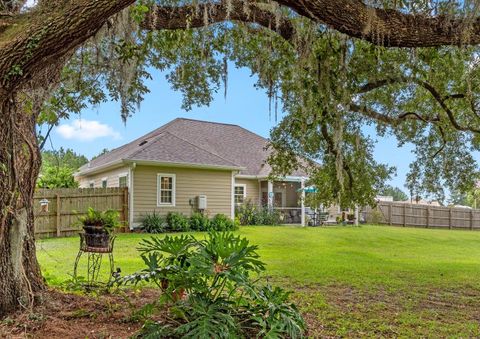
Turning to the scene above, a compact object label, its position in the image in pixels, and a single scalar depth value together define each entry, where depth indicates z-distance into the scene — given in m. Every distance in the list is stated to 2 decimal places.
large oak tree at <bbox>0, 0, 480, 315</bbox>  2.54
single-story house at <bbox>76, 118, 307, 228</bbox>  14.13
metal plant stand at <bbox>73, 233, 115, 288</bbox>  4.54
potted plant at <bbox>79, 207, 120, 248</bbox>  4.55
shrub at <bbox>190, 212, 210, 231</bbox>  14.24
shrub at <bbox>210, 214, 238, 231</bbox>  14.45
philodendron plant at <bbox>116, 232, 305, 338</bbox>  2.83
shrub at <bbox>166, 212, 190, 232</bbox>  13.87
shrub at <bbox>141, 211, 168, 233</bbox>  13.46
